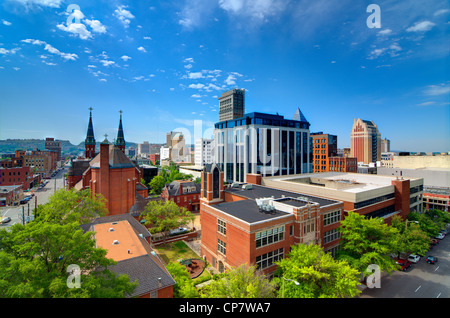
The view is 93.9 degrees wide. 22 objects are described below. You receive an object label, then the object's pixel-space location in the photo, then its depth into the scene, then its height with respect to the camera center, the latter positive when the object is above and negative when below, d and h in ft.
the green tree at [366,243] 79.20 -35.06
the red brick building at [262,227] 78.59 -29.34
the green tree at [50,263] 33.45 -18.76
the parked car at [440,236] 138.92 -54.09
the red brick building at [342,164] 281.74 -10.98
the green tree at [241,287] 48.77 -31.84
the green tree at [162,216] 118.43 -34.35
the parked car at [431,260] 104.99 -52.62
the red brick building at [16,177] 253.65 -22.18
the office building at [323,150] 305.32 +9.38
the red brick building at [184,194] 183.81 -32.34
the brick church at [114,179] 133.39 -13.50
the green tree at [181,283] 51.03 -34.10
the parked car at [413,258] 106.32 -52.62
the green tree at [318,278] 58.49 -35.52
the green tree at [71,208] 100.89 -25.70
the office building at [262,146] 243.60 +13.02
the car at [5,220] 155.04 -45.94
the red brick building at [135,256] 55.47 -30.83
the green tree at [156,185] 244.42 -31.97
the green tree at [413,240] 97.27 -41.24
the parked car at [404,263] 100.46 -52.57
